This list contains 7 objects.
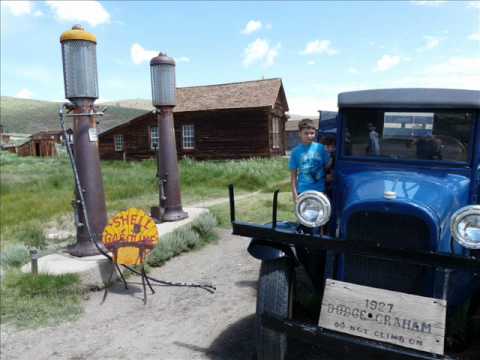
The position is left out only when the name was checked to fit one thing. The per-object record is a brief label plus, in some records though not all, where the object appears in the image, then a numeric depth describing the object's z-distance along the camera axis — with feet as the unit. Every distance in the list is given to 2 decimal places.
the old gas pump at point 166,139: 22.74
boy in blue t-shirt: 12.02
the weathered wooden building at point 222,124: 72.08
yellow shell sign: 15.37
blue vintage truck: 7.89
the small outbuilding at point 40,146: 142.41
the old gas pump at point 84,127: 16.83
